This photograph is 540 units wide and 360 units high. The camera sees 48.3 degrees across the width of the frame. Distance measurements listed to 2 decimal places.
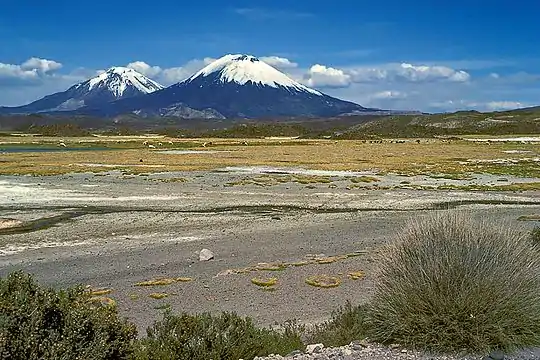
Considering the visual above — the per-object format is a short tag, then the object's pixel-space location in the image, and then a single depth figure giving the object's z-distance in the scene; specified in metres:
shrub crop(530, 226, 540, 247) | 13.95
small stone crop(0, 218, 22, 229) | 24.36
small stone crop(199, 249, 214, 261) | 17.41
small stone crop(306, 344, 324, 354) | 7.37
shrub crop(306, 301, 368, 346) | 7.98
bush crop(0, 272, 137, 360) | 5.86
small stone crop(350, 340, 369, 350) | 7.28
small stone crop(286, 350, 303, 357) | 7.50
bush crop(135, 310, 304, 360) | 6.64
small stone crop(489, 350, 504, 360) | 6.72
